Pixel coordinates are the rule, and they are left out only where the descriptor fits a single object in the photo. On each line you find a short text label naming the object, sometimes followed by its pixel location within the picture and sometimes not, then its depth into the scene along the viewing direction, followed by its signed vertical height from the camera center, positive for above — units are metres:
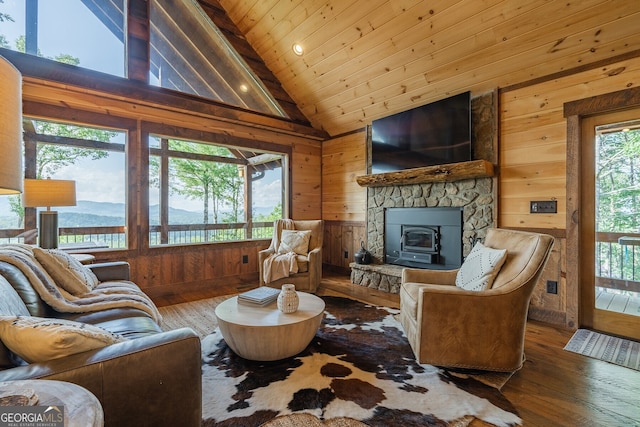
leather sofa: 0.93 -0.54
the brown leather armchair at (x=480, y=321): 1.87 -0.68
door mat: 2.15 -1.05
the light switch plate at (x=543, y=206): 2.84 +0.08
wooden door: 2.56 -0.08
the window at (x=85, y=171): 3.44 +0.53
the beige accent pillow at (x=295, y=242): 3.97 -0.37
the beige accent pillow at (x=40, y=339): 0.97 -0.41
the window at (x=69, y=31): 3.00 +2.00
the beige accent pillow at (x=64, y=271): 1.91 -0.38
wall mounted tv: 3.36 +0.99
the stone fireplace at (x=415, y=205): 3.33 +0.10
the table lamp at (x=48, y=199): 2.58 +0.15
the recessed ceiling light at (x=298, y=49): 3.91 +2.21
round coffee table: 1.92 -0.76
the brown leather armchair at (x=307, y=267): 3.67 -0.67
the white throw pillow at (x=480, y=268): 2.05 -0.40
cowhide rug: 1.54 -1.04
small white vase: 2.11 -0.62
